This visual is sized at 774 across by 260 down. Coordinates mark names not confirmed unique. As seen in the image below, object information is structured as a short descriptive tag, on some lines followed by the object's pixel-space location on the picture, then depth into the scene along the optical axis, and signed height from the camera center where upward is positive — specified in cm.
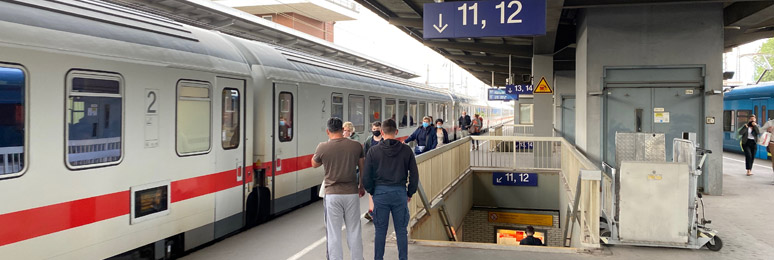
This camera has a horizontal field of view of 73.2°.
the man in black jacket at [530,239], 952 -199
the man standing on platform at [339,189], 525 -61
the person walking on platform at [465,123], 2325 +32
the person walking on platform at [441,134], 1220 -9
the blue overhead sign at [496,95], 3138 +216
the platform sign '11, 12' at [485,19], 816 +182
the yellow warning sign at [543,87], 1820 +154
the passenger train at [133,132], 445 -5
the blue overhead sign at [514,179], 1359 -126
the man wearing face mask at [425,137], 1056 -15
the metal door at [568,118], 2305 +60
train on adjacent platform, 1822 +92
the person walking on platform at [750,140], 1291 -19
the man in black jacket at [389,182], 527 -53
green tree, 6022 +918
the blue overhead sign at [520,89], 2175 +174
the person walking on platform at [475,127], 2264 +14
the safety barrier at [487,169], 619 -97
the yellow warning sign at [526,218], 1406 -238
